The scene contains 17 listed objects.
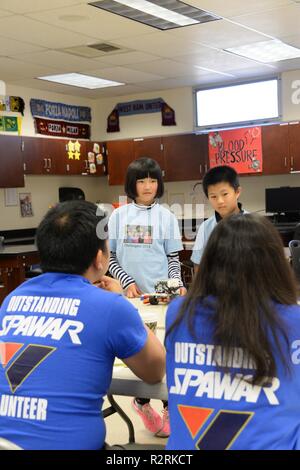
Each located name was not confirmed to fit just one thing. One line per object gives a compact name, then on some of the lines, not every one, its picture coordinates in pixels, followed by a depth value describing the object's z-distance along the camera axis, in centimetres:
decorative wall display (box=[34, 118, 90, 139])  809
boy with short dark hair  326
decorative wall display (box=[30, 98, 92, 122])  802
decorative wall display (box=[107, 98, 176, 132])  859
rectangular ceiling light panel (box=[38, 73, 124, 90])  730
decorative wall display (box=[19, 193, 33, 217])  800
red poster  776
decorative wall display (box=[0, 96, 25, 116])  750
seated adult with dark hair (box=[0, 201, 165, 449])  161
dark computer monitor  757
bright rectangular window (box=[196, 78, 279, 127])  782
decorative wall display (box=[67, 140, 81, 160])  826
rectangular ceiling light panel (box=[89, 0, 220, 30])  471
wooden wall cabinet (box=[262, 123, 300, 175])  747
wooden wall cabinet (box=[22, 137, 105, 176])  762
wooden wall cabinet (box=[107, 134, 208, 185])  811
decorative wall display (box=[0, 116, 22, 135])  751
